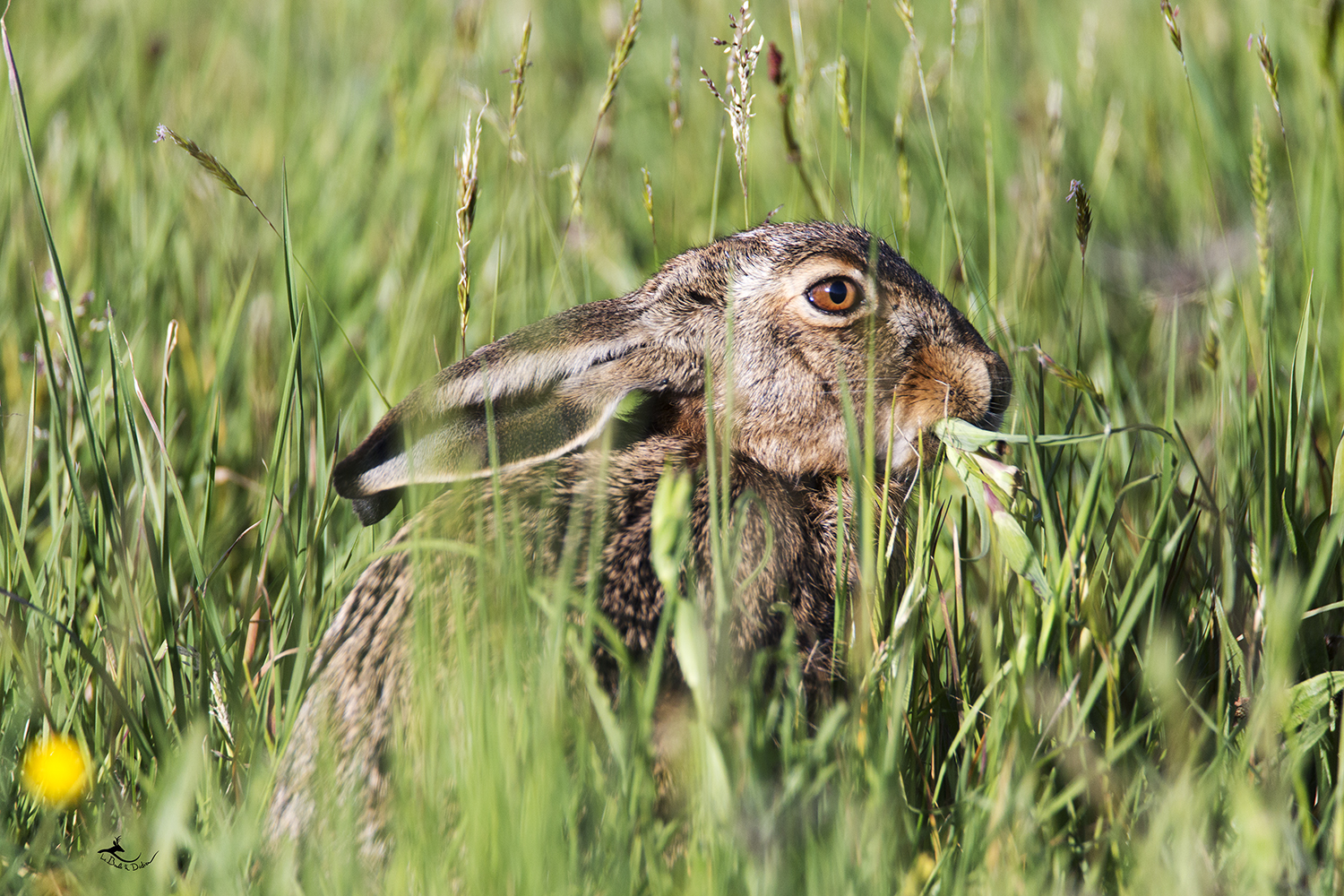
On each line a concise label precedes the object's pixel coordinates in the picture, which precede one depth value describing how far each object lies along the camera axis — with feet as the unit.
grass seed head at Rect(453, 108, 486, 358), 17.54
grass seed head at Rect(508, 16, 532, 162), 19.26
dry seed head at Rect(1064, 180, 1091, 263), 17.84
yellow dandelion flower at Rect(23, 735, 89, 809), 14.30
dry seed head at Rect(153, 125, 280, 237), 17.35
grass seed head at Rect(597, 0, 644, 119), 19.36
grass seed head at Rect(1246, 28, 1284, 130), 18.12
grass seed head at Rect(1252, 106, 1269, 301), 18.01
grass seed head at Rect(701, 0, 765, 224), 18.61
